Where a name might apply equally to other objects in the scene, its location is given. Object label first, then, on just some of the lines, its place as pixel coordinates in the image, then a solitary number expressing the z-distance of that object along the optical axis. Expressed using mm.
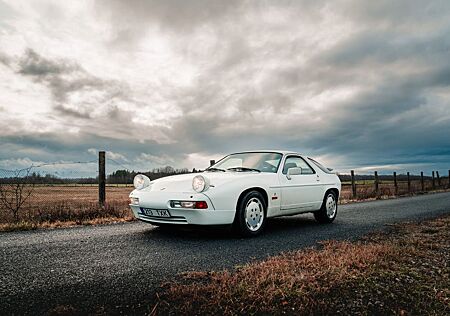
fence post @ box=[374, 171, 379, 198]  20422
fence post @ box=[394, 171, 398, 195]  22225
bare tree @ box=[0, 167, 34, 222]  7997
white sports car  5203
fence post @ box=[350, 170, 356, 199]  19203
